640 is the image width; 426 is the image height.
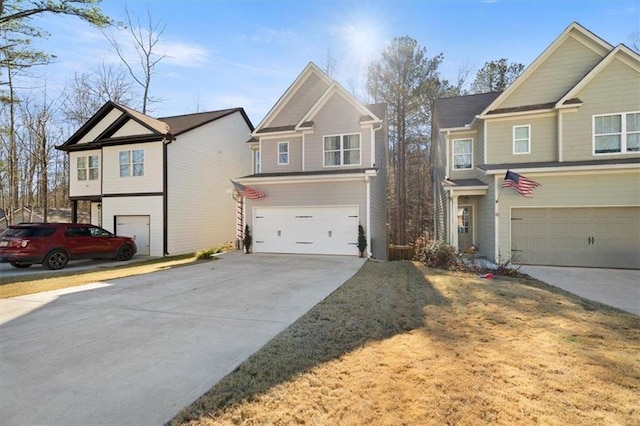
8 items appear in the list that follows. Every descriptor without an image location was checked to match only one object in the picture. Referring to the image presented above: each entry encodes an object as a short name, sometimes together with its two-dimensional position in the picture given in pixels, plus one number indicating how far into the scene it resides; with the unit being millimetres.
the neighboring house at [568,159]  10914
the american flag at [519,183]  10789
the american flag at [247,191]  14348
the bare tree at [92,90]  24125
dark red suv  11180
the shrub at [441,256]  11000
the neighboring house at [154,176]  15875
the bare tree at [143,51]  23641
